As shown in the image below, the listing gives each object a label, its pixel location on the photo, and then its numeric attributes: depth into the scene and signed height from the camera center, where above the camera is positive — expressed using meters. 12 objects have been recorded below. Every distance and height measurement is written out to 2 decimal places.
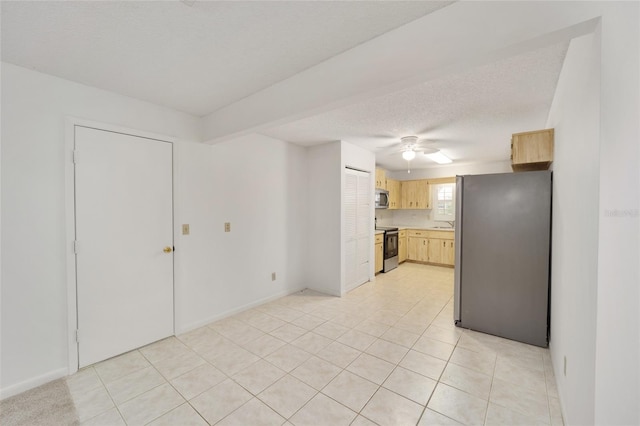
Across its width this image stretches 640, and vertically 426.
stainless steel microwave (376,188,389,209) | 5.99 +0.25
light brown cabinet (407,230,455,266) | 6.21 -0.95
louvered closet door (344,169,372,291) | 4.41 -0.31
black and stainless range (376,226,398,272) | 5.70 -0.89
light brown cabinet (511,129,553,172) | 2.55 +0.64
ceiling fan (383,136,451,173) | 3.97 +1.06
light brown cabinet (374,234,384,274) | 5.45 -0.94
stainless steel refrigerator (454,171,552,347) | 2.70 -0.50
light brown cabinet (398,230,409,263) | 6.52 -0.94
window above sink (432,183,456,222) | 6.68 +0.21
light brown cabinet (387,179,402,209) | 6.57 +0.42
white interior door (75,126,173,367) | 2.35 -0.34
